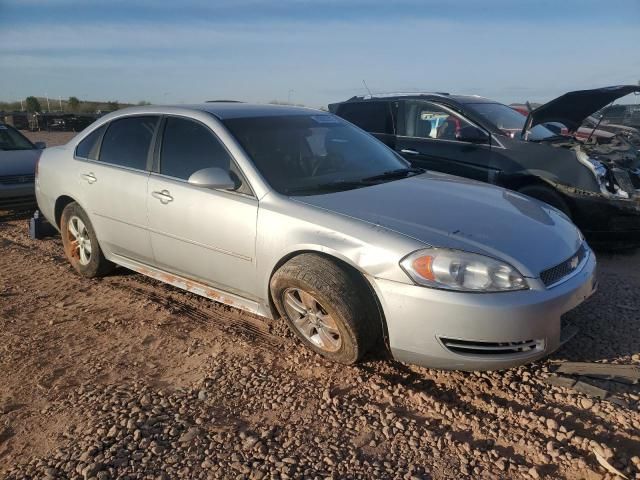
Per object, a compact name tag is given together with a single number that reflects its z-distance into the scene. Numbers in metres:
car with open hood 5.59
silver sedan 2.95
